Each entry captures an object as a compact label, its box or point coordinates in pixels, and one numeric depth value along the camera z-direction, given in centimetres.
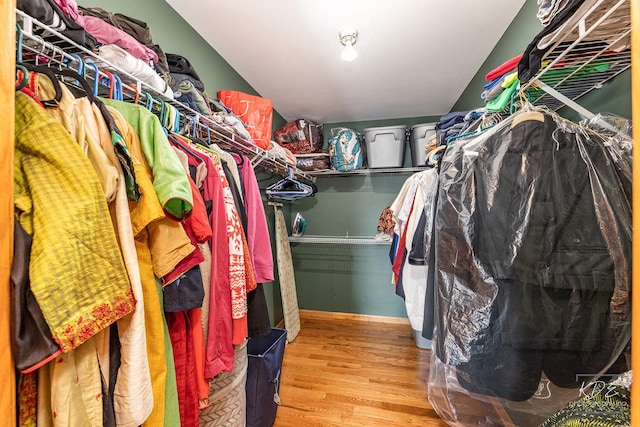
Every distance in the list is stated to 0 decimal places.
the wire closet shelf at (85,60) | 54
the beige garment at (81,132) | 51
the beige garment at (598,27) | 61
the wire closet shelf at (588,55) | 62
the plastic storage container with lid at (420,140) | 223
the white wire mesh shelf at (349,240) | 249
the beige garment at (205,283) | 80
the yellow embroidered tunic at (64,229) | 40
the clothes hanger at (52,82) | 49
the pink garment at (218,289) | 80
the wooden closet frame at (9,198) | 32
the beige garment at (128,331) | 53
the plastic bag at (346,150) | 240
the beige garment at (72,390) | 44
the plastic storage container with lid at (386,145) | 232
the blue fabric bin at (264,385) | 125
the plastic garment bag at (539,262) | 66
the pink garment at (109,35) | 79
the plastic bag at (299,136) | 250
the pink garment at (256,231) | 108
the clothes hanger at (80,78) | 56
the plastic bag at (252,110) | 162
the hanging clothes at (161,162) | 60
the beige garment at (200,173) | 82
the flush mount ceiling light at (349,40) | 144
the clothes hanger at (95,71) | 67
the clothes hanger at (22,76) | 44
